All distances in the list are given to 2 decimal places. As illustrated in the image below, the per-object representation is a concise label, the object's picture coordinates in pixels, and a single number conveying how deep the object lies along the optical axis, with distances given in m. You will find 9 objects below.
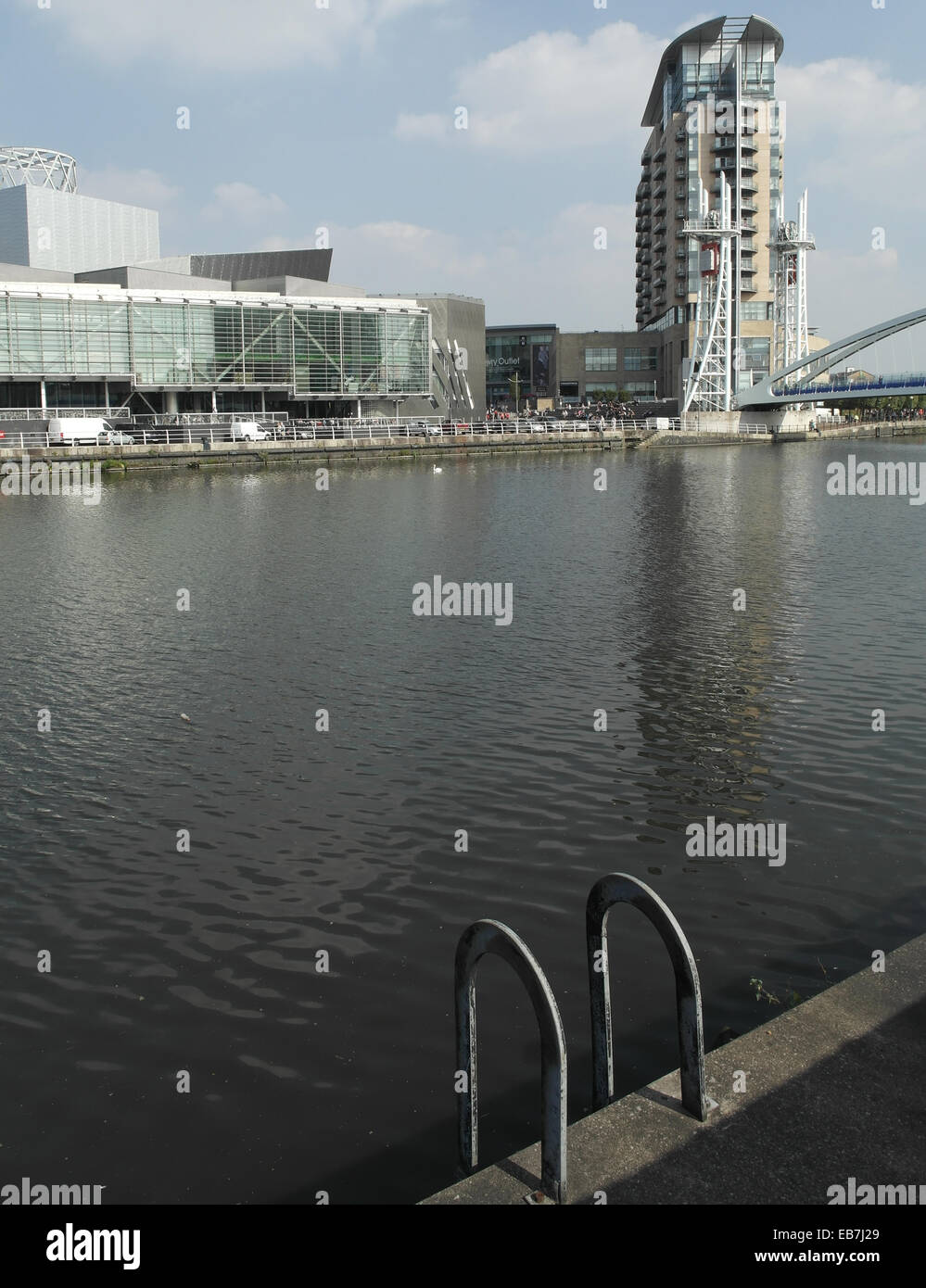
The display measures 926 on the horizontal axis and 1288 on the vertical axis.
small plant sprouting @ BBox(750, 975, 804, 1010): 7.55
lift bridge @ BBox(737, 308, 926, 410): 99.19
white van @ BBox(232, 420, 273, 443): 72.94
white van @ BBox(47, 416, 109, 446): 65.94
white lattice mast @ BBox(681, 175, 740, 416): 112.31
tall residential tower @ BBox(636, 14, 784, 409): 122.75
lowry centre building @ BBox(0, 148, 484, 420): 89.44
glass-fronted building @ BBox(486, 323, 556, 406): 168.62
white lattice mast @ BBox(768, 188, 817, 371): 123.98
